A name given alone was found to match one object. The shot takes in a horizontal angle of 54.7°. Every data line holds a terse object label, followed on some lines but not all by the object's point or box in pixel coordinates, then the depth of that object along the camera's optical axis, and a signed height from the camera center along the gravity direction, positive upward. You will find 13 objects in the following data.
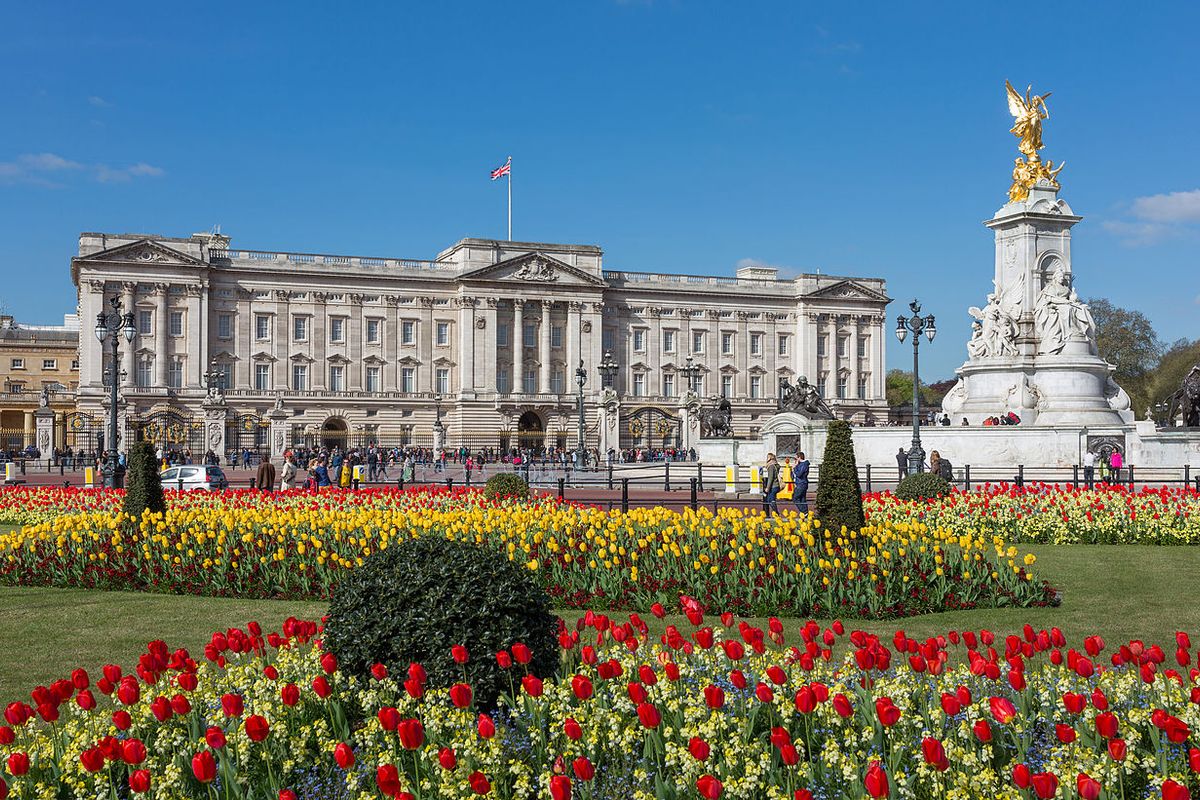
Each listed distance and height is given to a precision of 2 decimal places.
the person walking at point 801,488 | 20.25 -0.82
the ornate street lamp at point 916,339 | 28.35 +2.76
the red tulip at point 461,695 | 5.37 -1.18
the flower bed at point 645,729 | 4.98 -1.38
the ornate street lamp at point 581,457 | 42.75 -0.52
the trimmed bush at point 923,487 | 20.14 -0.81
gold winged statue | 35.38 +9.19
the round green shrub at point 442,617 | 6.61 -1.01
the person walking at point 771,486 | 22.11 -0.87
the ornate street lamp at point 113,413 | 26.52 +0.76
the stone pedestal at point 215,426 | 58.97 +0.99
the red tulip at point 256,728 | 4.90 -1.20
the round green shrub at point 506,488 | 20.91 -0.82
